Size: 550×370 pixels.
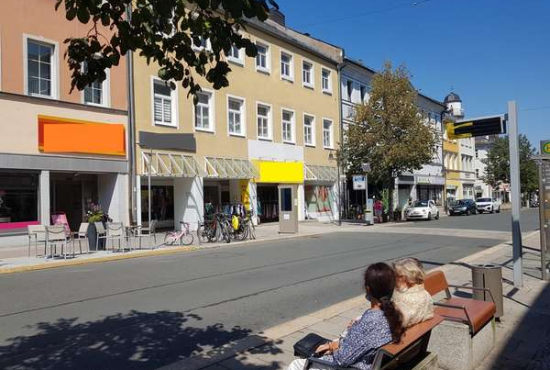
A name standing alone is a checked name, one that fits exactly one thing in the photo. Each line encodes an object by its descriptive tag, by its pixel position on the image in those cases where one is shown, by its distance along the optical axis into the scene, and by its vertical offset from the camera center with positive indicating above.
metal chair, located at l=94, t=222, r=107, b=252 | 15.57 -0.87
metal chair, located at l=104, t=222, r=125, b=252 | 15.28 -0.87
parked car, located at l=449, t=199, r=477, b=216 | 43.12 -1.22
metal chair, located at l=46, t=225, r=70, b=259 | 13.81 -0.84
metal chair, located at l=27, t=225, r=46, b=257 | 13.91 -0.75
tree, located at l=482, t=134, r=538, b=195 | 62.28 +3.18
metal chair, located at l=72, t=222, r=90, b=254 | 15.43 -0.83
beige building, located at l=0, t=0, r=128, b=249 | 16.95 +2.68
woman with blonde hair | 3.78 -0.78
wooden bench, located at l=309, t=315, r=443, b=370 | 3.25 -1.06
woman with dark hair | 3.37 -0.91
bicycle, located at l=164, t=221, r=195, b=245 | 17.47 -1.27
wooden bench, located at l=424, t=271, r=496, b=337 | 4.79 -1.19
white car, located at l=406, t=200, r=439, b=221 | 34.78 -1.14
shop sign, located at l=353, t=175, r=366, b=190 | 28.75 +0.82
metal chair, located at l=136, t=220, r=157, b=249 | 16.41 -0.88
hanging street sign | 8.23 +1.11
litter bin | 6.28 -1.14
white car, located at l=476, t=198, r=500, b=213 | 47.22 -1.13
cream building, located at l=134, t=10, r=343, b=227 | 22.12 +3.41
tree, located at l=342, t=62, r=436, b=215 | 30.73 +4.04
